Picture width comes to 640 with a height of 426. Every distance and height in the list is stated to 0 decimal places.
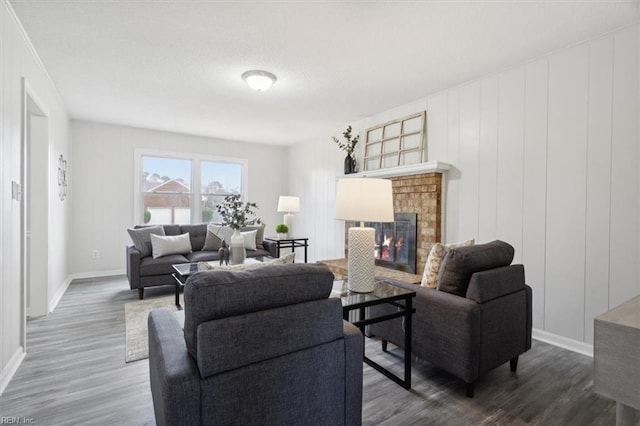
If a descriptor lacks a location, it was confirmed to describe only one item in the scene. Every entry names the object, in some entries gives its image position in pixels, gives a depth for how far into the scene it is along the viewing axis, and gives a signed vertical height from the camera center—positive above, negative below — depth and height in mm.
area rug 2500 -1141
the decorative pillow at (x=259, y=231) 5269 -373
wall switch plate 2248 +122
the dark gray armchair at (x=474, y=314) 1897 -654
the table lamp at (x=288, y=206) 5840 +74
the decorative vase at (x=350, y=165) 4867 +716
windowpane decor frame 3990 +945
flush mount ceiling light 3184 +1351
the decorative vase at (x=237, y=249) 3512 -446
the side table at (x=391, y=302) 1829 -543
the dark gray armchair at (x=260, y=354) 1087 -561
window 5645 +451
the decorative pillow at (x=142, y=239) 4262 -423
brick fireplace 3619 +148
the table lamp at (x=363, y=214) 2070 -24
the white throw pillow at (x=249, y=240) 4977 -485
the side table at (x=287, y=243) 5250 -605
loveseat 3959 -680
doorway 3215 -59
